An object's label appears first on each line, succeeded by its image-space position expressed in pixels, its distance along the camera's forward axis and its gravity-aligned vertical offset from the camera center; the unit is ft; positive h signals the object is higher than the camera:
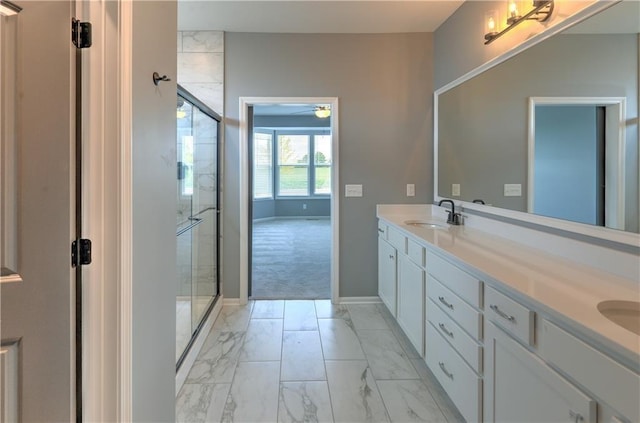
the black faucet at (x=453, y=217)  9.49 -0.29
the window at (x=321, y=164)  33.35 +4.12
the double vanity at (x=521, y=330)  3.09 -1.46
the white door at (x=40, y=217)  3.21 -0.11
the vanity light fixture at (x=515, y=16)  6.13 +3.74
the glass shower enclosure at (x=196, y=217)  8.11 -0.33
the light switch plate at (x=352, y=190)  11.60 +0.53
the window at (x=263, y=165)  31.53 +3.77
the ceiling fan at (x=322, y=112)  20.34 +5.62
